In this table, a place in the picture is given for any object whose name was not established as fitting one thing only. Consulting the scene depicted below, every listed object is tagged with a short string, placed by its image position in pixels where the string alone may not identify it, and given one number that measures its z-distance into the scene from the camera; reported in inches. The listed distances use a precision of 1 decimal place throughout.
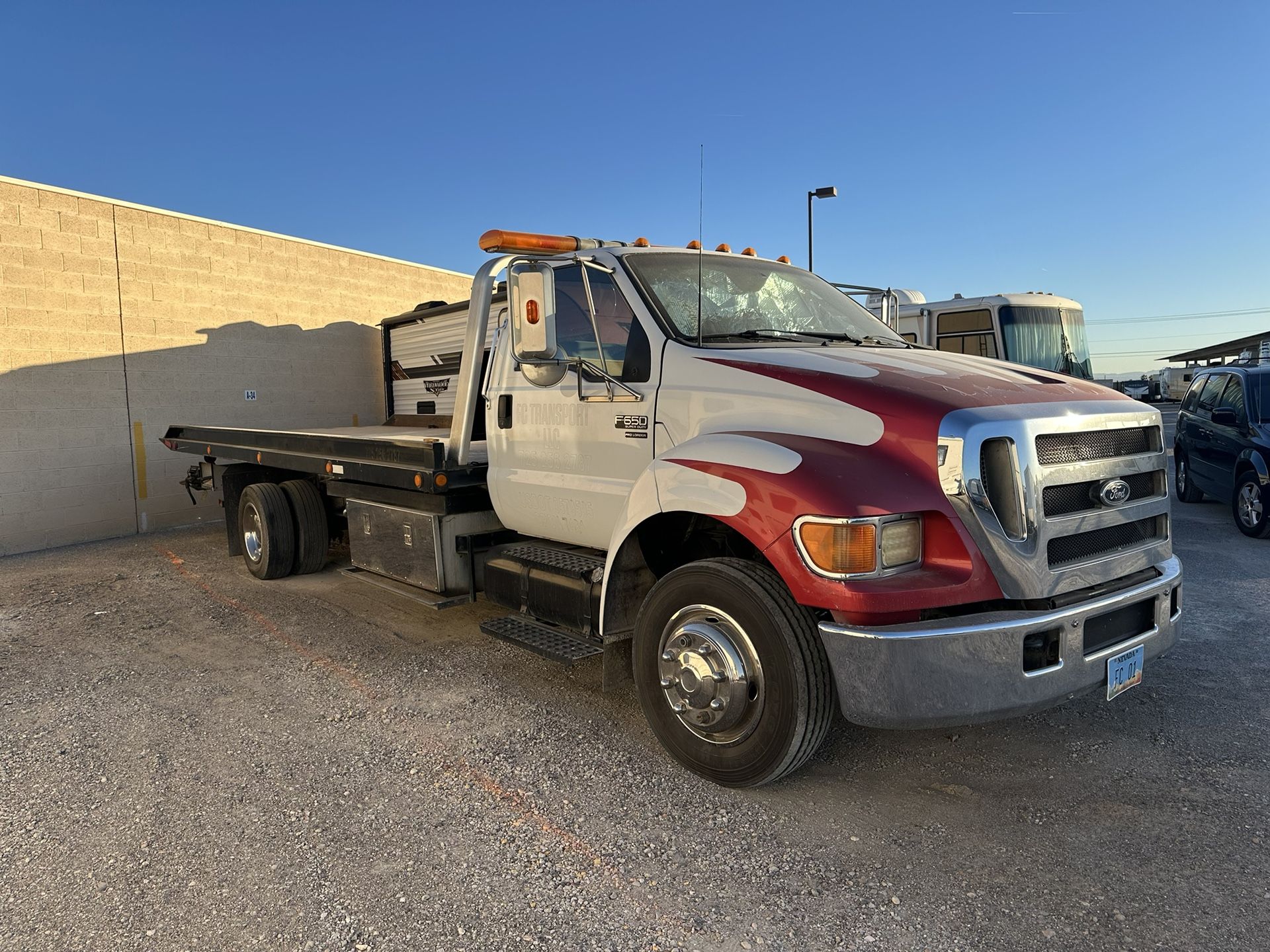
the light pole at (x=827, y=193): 600.7
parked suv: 333.1
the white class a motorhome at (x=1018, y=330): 488.7
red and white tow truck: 113.4
